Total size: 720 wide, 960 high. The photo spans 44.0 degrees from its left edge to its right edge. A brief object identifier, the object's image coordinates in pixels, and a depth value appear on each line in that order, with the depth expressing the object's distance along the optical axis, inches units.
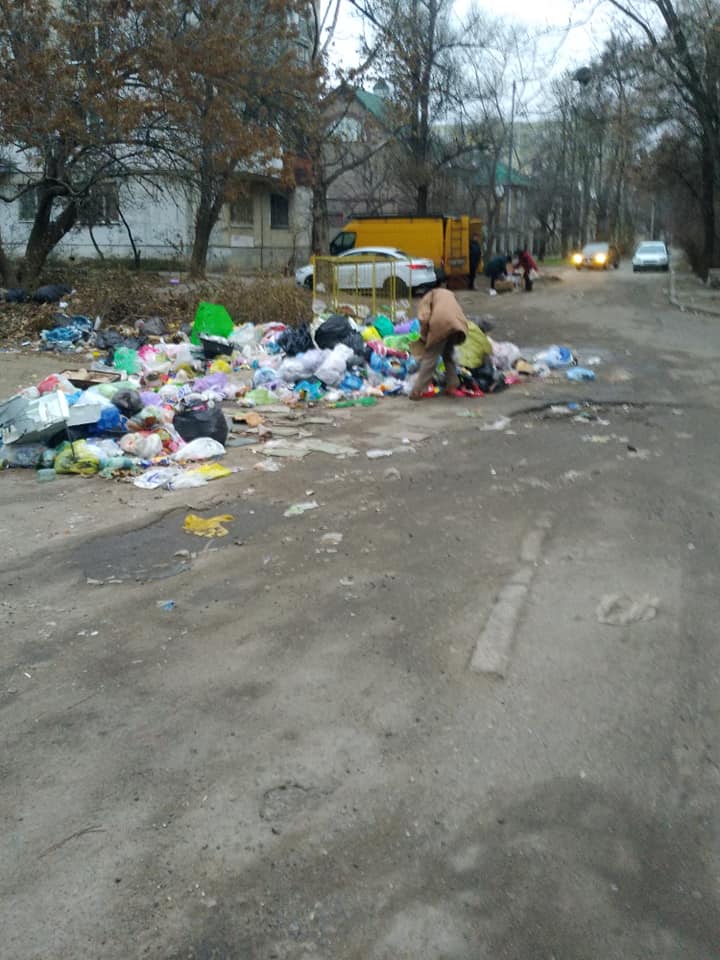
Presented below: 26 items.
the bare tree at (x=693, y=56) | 935.7
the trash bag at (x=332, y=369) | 437.1
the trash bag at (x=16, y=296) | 634.8
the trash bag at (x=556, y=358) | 507.5
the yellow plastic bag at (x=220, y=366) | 481.4
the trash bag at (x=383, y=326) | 567.5
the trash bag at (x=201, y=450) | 304.2
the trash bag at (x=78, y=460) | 291.3
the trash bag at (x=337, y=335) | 487.2
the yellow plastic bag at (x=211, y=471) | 282.0
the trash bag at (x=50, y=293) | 634.2
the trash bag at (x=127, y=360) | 482.9
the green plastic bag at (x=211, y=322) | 550.3
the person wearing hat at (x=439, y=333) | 399.5
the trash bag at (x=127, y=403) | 331.0
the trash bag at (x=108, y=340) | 545.6
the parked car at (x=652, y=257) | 1565.0
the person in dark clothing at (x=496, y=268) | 1034.2
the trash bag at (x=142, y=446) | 302.7
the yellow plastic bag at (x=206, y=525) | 227.9
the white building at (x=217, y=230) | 1197.1
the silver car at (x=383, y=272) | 644.1
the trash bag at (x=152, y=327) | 573.9
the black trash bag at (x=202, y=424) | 320.8
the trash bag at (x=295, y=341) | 483.2
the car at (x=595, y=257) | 1784.0
